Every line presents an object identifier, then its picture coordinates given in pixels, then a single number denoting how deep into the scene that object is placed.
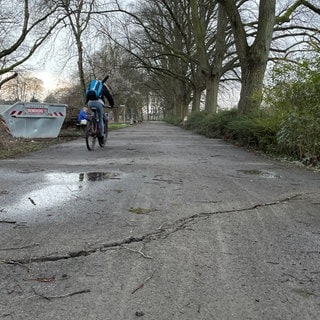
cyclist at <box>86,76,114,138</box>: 10.55
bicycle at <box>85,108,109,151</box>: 10.45
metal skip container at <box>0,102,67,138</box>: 14.33
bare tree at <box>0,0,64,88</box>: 18.96
